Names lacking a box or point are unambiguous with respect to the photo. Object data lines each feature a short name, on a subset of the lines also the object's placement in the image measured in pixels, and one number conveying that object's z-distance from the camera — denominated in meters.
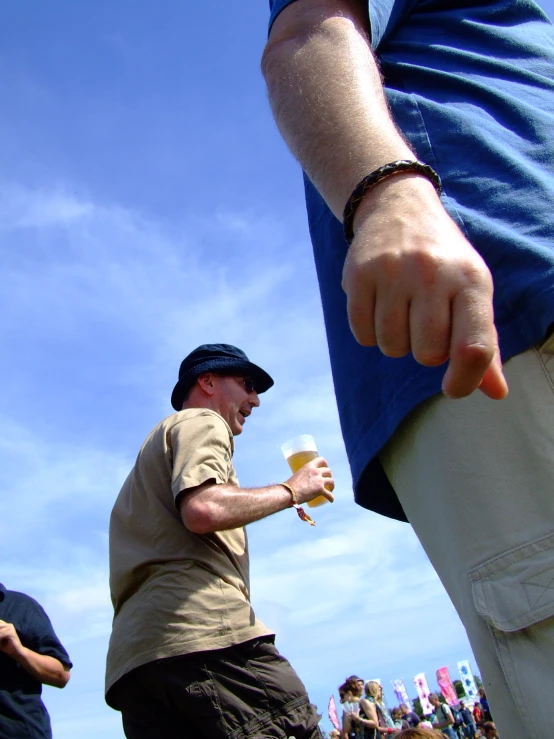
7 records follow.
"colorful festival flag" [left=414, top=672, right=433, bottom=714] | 41.91
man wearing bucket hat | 2.50
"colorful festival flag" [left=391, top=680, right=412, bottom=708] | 43.56
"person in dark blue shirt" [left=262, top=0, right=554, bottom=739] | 0.87
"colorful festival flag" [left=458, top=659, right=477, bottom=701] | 38.68
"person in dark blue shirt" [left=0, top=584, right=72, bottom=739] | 3.20
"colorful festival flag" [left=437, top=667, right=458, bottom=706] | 41.09
